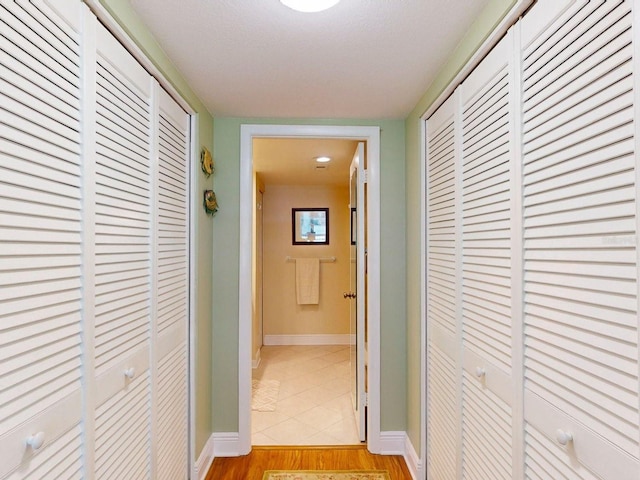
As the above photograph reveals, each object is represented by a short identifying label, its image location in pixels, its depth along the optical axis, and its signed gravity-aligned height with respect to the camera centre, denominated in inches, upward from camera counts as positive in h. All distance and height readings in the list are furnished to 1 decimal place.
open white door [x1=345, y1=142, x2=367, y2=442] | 112.3 -14.8
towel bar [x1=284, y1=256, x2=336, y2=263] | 223.5 -8.9
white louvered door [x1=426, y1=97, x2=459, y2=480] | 74.6 -10.6
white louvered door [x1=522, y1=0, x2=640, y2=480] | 33.6 +0.2
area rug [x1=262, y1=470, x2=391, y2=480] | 97.2 -54.8
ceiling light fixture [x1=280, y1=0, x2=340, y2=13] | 53.8 +31.0
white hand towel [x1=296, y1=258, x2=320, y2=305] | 219.9 -19.8
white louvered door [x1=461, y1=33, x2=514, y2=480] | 53.6 -3.4
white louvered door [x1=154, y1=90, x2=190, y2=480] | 72.8 -9.4
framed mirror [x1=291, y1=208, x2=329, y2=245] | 223.5 +8.8
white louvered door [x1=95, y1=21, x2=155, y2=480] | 51.6 -3.0
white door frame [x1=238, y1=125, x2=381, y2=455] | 106.7 -4.4
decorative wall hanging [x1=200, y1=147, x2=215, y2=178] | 95.0 +18.6
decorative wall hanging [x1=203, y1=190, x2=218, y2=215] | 99.1 +9.5
